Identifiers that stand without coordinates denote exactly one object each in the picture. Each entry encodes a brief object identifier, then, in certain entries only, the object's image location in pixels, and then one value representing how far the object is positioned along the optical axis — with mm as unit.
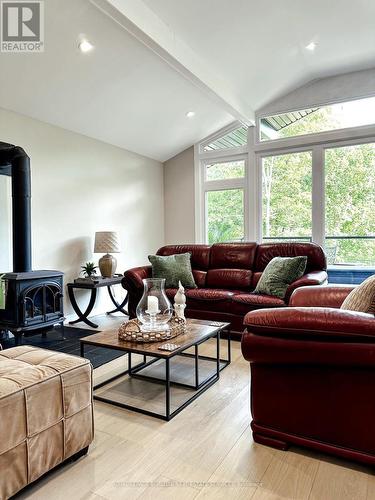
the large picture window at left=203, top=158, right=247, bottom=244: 5965
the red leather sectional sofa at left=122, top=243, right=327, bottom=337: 3580
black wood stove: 3336
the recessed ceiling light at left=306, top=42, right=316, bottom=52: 4192
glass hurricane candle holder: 2381
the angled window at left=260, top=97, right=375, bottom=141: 5020
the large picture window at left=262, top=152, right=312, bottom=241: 5422
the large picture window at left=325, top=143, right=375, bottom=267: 4992
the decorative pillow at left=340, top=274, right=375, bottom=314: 1743
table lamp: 4582
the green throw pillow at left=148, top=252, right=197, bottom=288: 4211
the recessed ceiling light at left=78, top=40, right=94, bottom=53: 3221
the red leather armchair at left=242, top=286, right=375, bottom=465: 1565
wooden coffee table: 2177
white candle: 2367
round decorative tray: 2289
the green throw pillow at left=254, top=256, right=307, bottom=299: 3605
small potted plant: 4406
